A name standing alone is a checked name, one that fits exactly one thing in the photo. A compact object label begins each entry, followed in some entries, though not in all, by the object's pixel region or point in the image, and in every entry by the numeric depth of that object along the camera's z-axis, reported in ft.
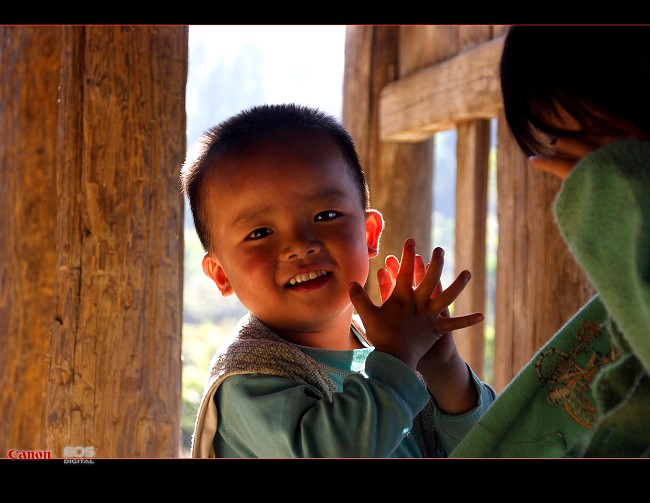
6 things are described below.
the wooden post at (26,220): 9.78
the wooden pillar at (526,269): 9.23
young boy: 4.71
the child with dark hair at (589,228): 3.40
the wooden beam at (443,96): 10.83
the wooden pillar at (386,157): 13.25
